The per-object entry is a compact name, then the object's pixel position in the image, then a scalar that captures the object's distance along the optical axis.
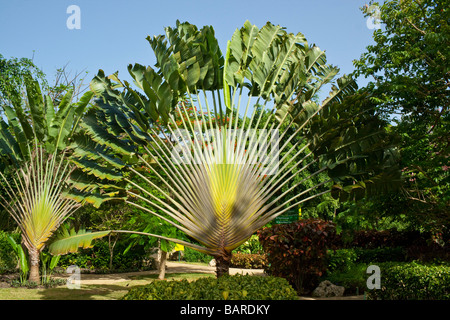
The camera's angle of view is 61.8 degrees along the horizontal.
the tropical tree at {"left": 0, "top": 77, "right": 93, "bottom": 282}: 11.46
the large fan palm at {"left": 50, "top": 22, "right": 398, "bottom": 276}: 8.19
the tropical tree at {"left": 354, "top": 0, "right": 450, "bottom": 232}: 7.92
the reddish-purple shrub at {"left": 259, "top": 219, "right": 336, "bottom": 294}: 9.73
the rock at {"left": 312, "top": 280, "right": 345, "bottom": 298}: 9.89
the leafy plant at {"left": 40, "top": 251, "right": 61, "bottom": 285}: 12.06
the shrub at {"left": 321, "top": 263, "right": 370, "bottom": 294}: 10.14
